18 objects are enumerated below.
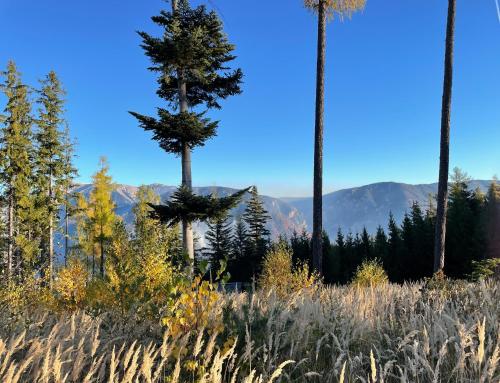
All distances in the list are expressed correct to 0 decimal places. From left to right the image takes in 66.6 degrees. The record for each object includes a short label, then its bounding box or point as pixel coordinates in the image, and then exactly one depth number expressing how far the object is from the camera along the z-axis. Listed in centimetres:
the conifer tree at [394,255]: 4159
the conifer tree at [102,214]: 3312
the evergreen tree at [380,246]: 4410
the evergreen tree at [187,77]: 1209
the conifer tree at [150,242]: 1038
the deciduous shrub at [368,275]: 1654
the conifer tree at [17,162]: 2711
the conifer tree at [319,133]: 1262
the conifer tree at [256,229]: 4828
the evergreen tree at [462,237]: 3653
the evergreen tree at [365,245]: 4675
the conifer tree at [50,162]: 3000
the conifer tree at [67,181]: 3175
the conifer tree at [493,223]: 3709
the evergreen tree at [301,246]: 5149
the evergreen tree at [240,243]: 5194
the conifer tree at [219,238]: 5178
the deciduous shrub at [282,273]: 1031
